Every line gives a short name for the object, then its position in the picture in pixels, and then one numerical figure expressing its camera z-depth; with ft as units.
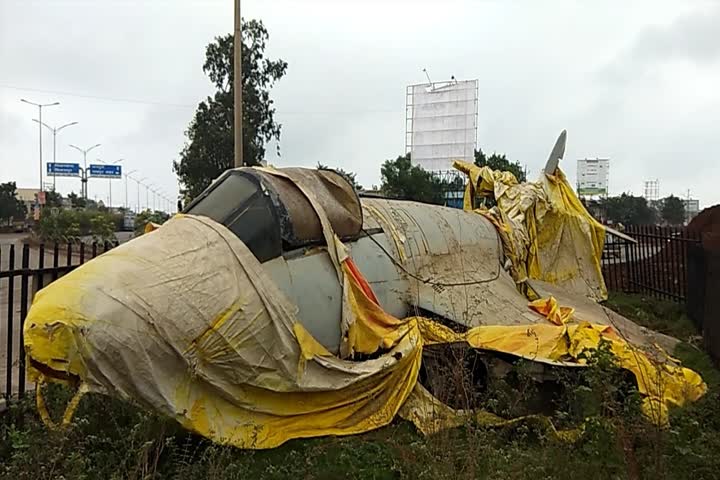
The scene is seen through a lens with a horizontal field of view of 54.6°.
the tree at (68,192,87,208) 219.61
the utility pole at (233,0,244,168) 58.34
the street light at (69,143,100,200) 219.41
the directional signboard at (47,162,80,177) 219.20
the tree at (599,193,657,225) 216.95
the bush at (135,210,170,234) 83.14
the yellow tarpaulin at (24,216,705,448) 14.90
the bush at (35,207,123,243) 89.25
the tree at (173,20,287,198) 123.65
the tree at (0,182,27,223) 251.80
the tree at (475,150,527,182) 165.44
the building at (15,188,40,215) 405.96
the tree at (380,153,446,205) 154.28
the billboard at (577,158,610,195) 309.22
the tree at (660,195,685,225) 256.32
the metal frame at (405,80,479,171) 186.70
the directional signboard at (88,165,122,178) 237.45
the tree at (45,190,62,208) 198.02
